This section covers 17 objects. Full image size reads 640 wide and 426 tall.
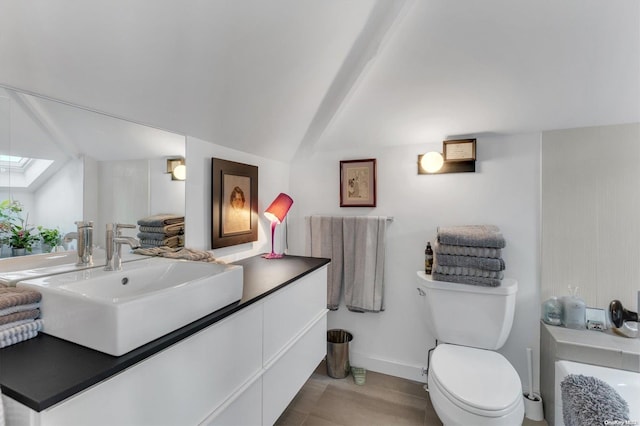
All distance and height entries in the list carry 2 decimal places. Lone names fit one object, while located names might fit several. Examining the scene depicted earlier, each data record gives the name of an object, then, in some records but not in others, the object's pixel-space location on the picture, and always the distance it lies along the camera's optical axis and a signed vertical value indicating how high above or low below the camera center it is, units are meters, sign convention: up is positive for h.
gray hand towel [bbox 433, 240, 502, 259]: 1.68 -0.21
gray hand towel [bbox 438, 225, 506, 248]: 1.66 -0.13
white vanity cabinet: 0.65 -0.50
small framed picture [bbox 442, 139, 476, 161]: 1.92 +0.42
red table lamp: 2.03 +0.02
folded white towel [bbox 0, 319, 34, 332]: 0.73 -0.28
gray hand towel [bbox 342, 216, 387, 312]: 2.16 -0.36
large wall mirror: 0.94 +0.17
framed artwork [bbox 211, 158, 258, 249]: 1.69 +0.06
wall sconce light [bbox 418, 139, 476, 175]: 1.92 +0.36
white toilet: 1.24 -0.75
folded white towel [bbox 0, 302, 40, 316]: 0.74 -0.25
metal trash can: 2.15 -1.06
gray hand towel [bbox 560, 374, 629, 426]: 0.70 -0.47
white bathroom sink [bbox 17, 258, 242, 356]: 0.70 -0.25
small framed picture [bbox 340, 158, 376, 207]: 2.23 +0.23
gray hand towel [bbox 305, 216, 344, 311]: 2.27 -0.27
